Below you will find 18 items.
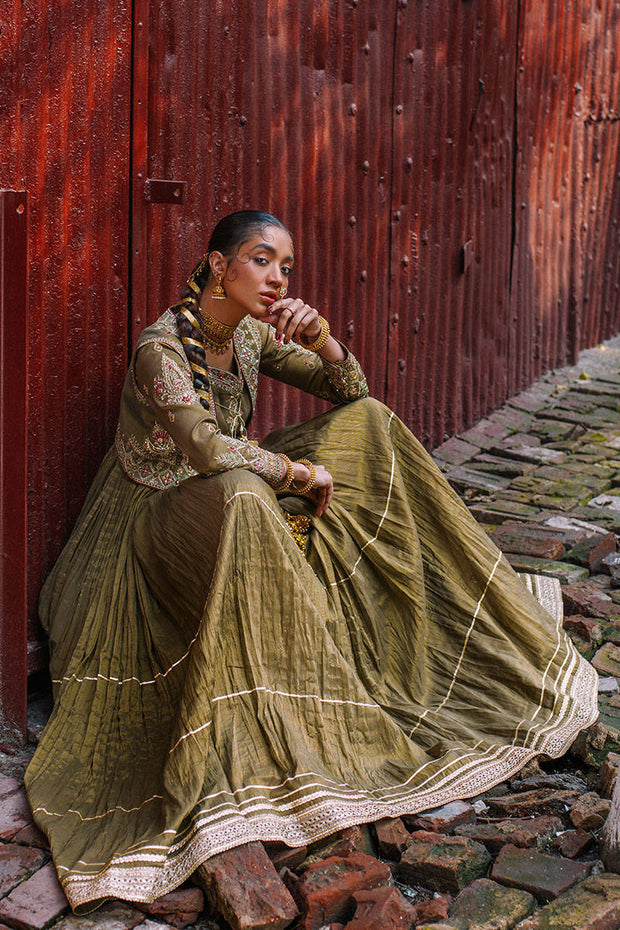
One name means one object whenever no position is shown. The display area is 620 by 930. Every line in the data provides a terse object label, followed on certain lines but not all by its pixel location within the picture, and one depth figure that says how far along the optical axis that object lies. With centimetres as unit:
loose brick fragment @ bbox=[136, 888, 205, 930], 253
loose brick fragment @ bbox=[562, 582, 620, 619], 438
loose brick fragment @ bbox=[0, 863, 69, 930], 250
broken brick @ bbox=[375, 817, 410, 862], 280
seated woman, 283
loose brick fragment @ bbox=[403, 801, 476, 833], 294
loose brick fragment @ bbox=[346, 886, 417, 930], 243
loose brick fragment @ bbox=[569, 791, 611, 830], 292
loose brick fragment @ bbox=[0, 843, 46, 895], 267
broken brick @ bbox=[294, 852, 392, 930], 251
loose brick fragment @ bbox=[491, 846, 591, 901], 264
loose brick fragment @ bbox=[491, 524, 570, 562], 497
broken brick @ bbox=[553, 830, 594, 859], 283
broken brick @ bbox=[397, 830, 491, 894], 268
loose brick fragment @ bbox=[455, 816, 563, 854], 286
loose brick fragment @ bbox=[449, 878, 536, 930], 254
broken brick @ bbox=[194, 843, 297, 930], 244
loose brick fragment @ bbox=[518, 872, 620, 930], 246
